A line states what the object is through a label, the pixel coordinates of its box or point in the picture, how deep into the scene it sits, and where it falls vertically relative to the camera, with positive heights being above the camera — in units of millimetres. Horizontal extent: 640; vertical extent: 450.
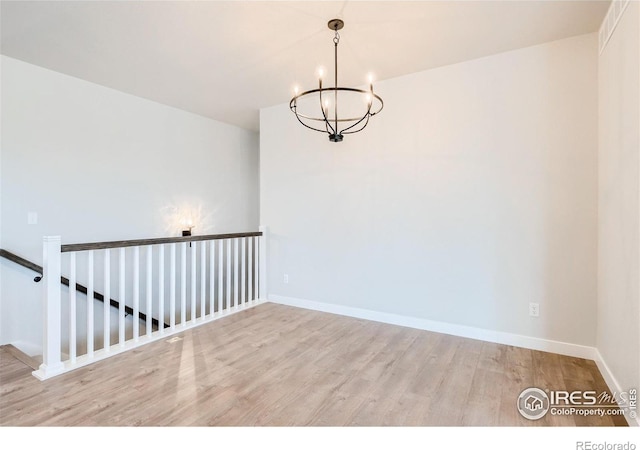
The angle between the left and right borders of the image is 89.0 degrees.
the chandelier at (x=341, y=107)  3590 +1339
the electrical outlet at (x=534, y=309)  2766 -718
